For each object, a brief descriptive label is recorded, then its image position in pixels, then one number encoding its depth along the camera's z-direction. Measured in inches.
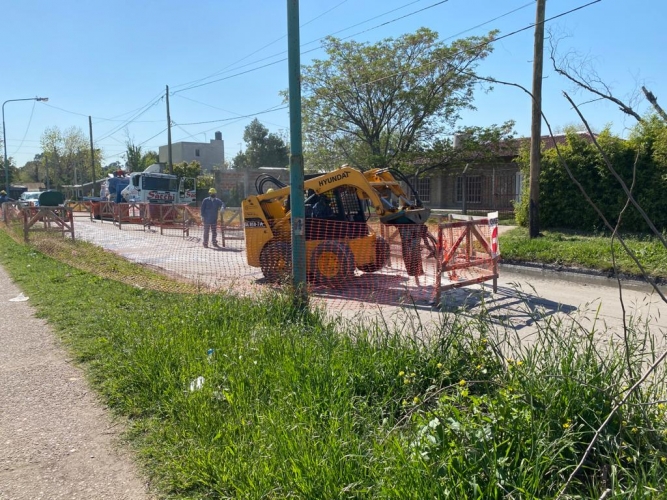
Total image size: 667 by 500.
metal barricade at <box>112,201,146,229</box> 1018.7
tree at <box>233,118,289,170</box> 2674.7
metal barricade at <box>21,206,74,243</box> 720.3
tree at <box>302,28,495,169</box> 936.9
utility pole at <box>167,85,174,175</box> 1460.4
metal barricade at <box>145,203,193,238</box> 855.1
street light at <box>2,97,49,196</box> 1624.0
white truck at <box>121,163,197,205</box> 1234.0
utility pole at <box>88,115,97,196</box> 2060.0
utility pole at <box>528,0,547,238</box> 602.5
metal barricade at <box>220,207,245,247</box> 772.8
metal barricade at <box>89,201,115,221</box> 1273.4
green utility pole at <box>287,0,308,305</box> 275.1
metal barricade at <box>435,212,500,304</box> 351.3
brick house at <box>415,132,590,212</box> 1018.1
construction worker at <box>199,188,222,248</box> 701.9
